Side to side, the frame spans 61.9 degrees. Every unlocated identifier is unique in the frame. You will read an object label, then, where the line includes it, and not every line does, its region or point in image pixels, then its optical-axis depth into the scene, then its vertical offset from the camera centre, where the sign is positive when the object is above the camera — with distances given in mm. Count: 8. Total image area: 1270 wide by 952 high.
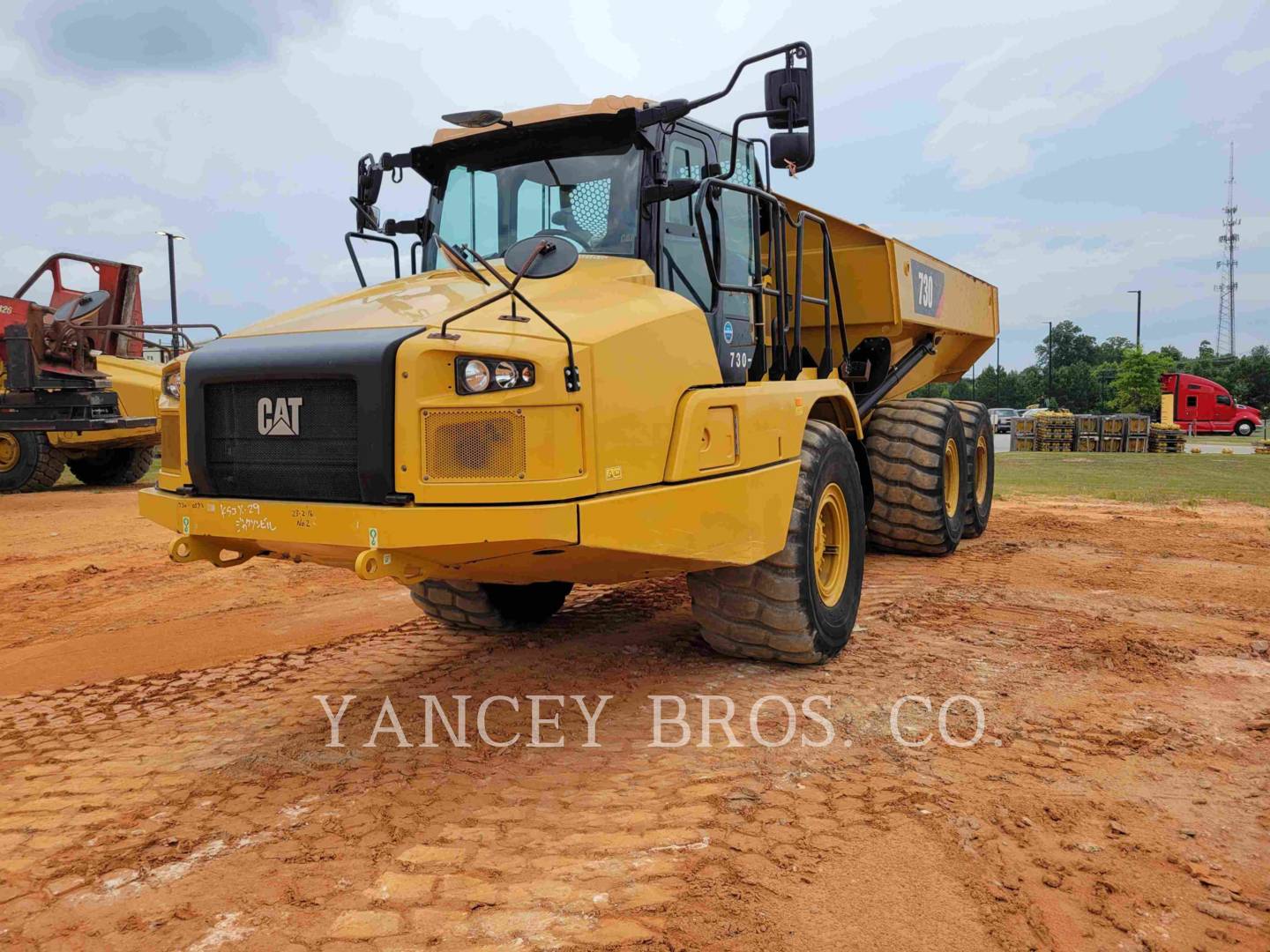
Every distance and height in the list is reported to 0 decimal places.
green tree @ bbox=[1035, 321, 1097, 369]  90375 +5511
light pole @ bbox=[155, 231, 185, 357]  35250 +4956
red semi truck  42500 +188
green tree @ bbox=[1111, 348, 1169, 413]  56031 +1525
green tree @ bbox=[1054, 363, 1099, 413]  76750 +1540
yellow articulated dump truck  3828 +56
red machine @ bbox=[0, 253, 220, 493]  15891 +578
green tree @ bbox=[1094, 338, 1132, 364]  89500 +5051
